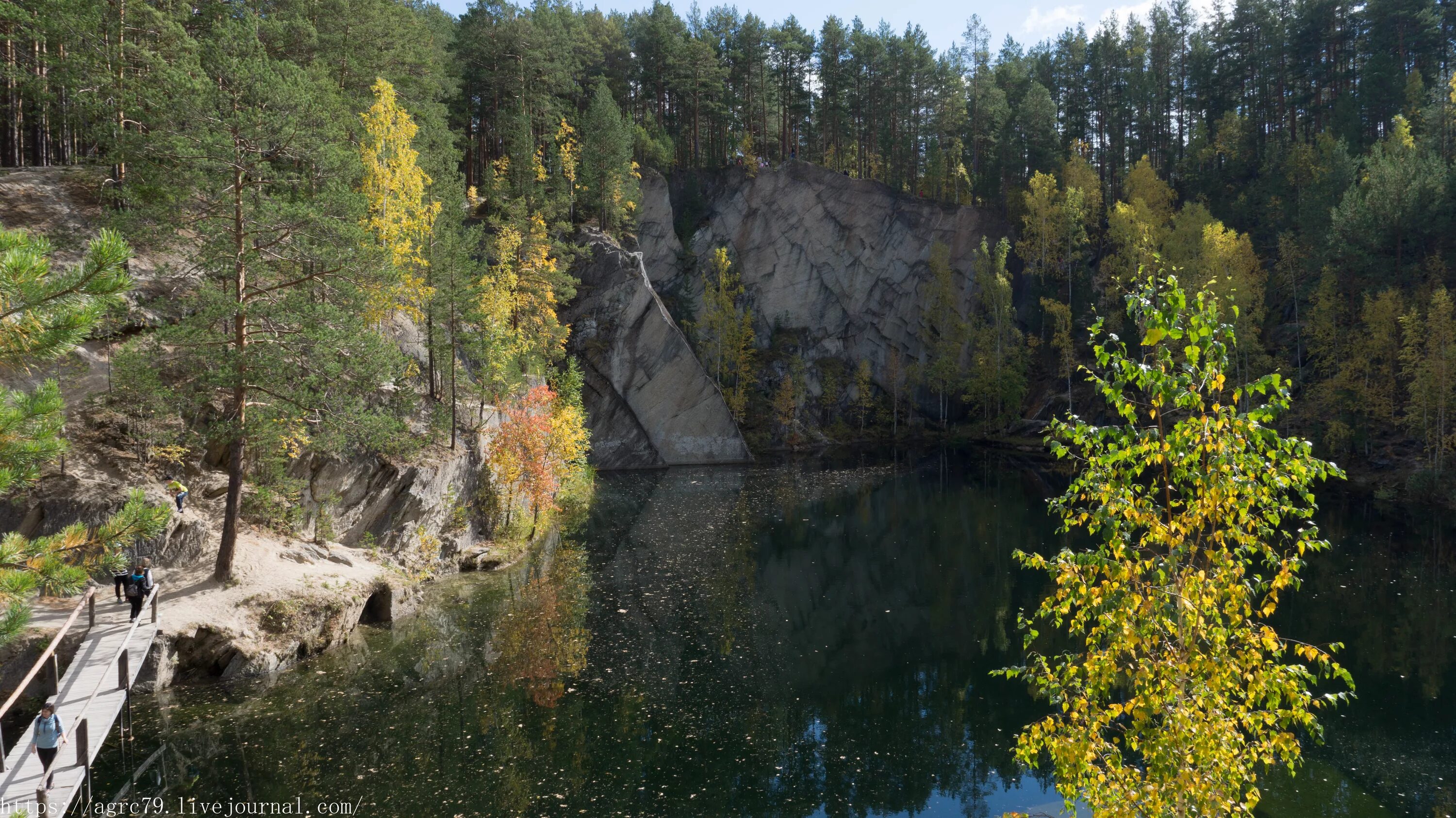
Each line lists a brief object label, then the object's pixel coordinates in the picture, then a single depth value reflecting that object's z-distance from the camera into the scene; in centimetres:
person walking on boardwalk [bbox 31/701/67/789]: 1251
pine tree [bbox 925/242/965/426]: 7256
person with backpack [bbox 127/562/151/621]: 1789
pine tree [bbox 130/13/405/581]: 1994
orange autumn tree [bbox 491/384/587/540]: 3428
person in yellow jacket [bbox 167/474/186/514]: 2230
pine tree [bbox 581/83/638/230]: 5969
